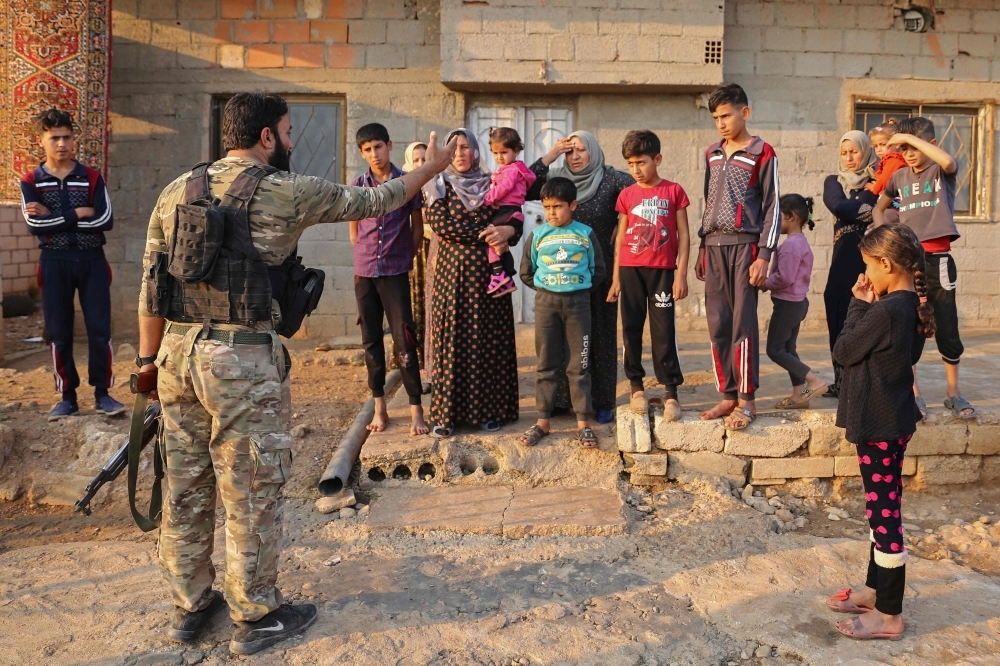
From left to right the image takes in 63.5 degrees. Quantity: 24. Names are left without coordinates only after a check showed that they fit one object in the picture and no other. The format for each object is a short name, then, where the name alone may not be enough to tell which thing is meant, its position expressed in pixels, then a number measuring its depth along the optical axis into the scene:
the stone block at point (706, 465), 4.53
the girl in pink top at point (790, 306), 4.90
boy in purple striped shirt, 4.61
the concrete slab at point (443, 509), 3.98
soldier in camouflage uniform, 2.88
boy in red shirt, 4.54
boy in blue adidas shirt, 4.49
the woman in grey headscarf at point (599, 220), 4.84
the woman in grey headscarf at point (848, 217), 4.96
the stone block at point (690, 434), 4.51
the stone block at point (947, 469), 4.57
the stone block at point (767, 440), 4.50
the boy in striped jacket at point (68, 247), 5.23
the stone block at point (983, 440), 4.55
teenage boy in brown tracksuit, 4.28
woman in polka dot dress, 4.60
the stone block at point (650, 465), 4.51
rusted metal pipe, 4.19
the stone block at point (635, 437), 4.51
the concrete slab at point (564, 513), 3.92
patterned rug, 7.53
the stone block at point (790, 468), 4.52
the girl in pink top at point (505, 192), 4.59
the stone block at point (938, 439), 4.54
